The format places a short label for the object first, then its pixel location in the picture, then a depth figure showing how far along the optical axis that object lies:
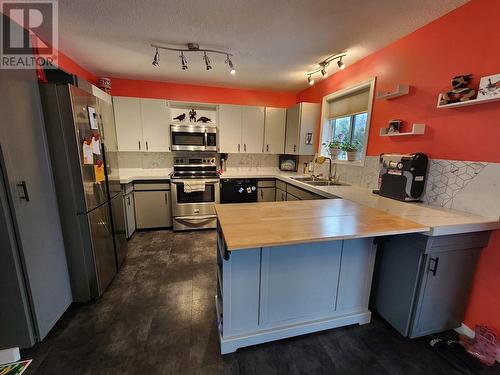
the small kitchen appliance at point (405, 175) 1.85
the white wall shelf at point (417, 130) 1.90
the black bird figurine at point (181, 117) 3.60
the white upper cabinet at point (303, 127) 3.55
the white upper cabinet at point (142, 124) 3.38
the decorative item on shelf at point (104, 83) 3.35
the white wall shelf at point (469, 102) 1.42
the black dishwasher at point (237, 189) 3.64
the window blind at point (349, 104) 2.67
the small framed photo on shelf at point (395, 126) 2.11
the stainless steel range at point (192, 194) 3.41
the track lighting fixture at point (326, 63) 2.48
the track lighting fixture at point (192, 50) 2.33
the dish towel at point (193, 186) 3.38
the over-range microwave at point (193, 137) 3.52
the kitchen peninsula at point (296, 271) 1.32
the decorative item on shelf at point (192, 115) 3.64
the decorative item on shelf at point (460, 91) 1.53
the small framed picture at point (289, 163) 4.28
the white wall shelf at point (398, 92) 2.00
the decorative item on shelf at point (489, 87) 1.38
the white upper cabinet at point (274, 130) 3.96
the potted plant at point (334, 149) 3.06
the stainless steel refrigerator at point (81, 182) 1.59
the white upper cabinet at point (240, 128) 3.76
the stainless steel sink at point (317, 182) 3.06
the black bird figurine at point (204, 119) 3.67
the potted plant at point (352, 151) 2.82
